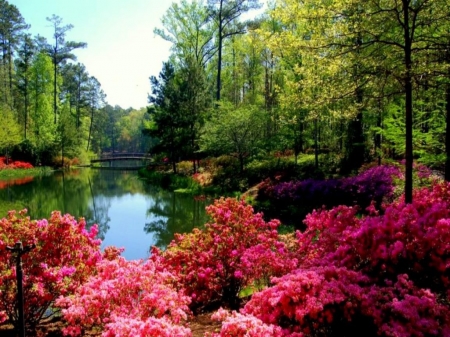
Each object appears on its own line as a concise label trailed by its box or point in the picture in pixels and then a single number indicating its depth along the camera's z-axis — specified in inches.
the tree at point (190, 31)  1138.0
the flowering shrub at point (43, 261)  150.9
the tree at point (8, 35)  1423.5
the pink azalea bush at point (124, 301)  124.9
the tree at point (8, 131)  1181.1
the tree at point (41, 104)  1393.9
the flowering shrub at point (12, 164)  1204.0
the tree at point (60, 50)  1482.5
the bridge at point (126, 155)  1846.2
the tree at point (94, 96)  1992.0
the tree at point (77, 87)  1882.4
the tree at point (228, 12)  1016.9
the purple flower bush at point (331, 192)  424.5
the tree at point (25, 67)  1418.8
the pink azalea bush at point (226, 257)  182.4
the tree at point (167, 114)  931.3
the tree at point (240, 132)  708.7
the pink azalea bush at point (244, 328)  99.0
